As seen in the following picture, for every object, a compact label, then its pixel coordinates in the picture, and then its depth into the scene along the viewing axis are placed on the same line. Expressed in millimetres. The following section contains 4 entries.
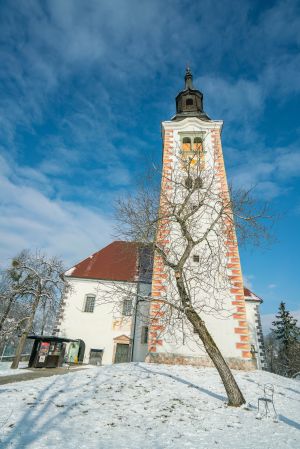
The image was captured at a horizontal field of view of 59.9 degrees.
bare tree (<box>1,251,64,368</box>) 17297
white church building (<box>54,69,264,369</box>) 14398
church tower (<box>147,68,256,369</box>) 13555
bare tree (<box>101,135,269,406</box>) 8242
